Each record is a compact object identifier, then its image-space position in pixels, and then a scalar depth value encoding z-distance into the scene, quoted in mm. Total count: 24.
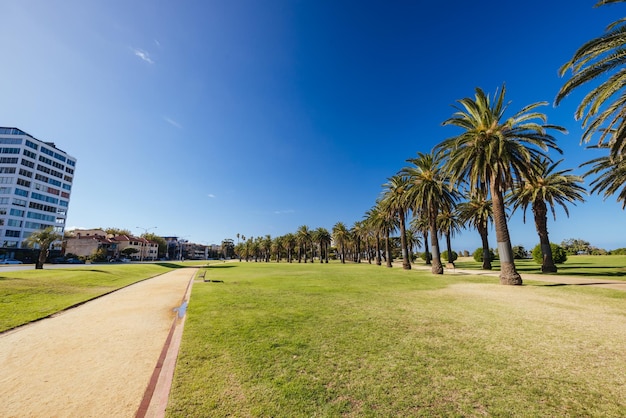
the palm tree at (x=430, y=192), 31866
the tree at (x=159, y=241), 143750
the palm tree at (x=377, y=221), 54000
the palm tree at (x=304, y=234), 91375
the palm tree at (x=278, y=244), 103500
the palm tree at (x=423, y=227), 53097
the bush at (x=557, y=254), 39625
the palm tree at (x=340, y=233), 82500
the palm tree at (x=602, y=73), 12070
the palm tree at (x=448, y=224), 50562
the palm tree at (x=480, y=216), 37834
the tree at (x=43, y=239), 33456
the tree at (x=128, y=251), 97750
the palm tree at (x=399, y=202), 39312
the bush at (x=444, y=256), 77438
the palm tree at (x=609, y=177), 22484
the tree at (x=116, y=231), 131525
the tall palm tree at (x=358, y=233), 73000
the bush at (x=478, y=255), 60953
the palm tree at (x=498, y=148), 20172
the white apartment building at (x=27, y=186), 69188
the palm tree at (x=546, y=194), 28109
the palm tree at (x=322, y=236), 86250
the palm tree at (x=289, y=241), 96875
